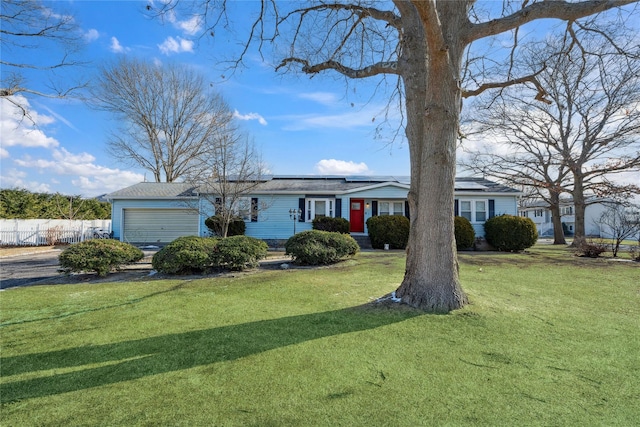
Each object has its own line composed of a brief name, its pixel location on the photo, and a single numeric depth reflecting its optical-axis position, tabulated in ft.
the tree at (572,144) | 58.90
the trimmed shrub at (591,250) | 44.45
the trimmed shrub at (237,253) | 30.81
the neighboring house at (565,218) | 119.39
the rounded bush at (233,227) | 58.29
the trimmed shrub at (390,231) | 52.70
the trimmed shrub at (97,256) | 28.60
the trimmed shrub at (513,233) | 51.52
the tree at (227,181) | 41.96
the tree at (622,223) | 46.92
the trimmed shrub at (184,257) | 29.27
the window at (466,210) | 61.11
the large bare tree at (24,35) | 39.04
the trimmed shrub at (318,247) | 33.71
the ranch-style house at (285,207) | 60.85
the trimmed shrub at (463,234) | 53.01
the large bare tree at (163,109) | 87.86
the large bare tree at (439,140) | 17.34
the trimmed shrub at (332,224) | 57.36
